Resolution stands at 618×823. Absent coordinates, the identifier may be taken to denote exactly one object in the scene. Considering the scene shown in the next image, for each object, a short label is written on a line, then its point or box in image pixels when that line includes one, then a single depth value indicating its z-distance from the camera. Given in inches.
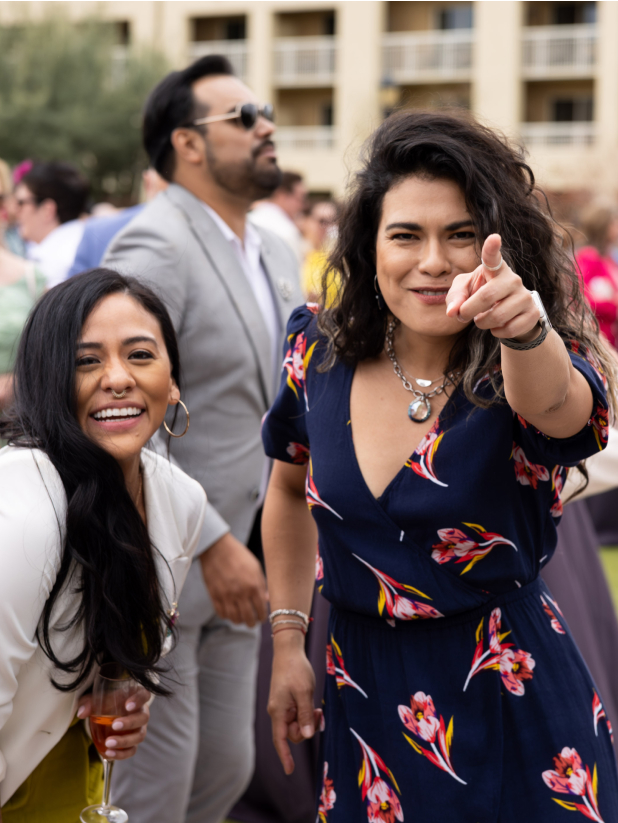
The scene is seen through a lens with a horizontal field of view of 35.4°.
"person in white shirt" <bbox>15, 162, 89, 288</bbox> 242.7
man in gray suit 110.0
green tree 866.1
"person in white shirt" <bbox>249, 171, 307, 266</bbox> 257.6
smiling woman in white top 69.3
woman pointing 69.6
